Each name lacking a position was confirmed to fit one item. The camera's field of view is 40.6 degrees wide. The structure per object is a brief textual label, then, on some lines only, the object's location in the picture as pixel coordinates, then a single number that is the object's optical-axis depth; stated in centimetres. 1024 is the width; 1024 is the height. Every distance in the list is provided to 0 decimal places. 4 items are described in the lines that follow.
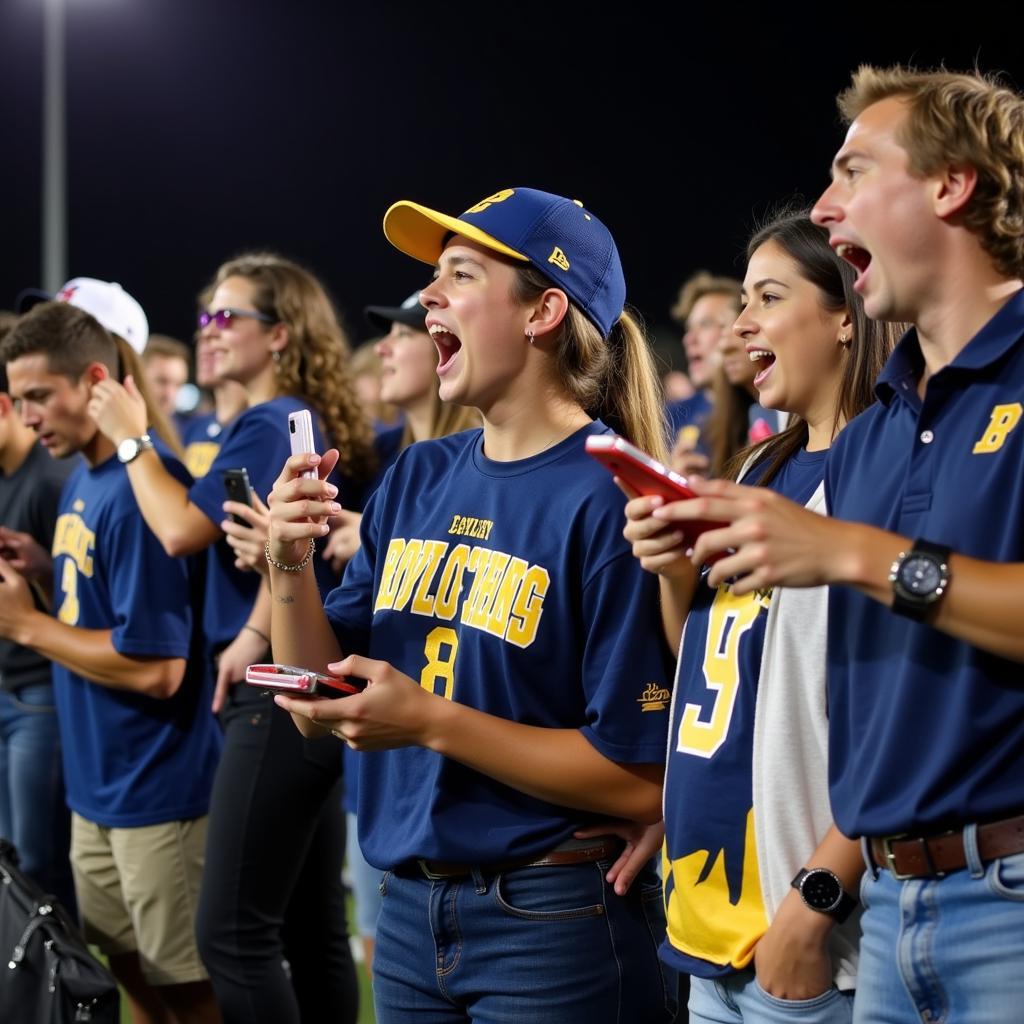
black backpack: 336
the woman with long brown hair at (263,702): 357
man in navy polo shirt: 167
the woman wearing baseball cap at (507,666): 225
